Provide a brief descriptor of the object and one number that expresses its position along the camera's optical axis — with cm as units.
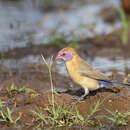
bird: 1006
